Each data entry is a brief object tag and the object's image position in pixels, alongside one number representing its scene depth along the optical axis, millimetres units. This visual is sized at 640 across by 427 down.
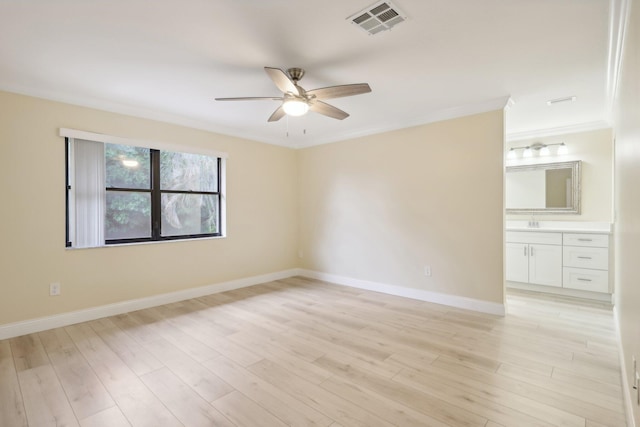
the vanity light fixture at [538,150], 4516
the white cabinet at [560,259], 3902
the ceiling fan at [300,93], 2387
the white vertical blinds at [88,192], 3271
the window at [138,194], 3295
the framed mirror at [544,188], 4445
